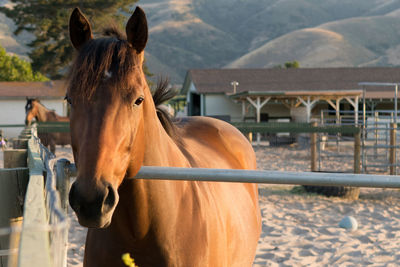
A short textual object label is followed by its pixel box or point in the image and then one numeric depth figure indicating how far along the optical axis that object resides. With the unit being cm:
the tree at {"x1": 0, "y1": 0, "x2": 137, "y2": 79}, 3097
